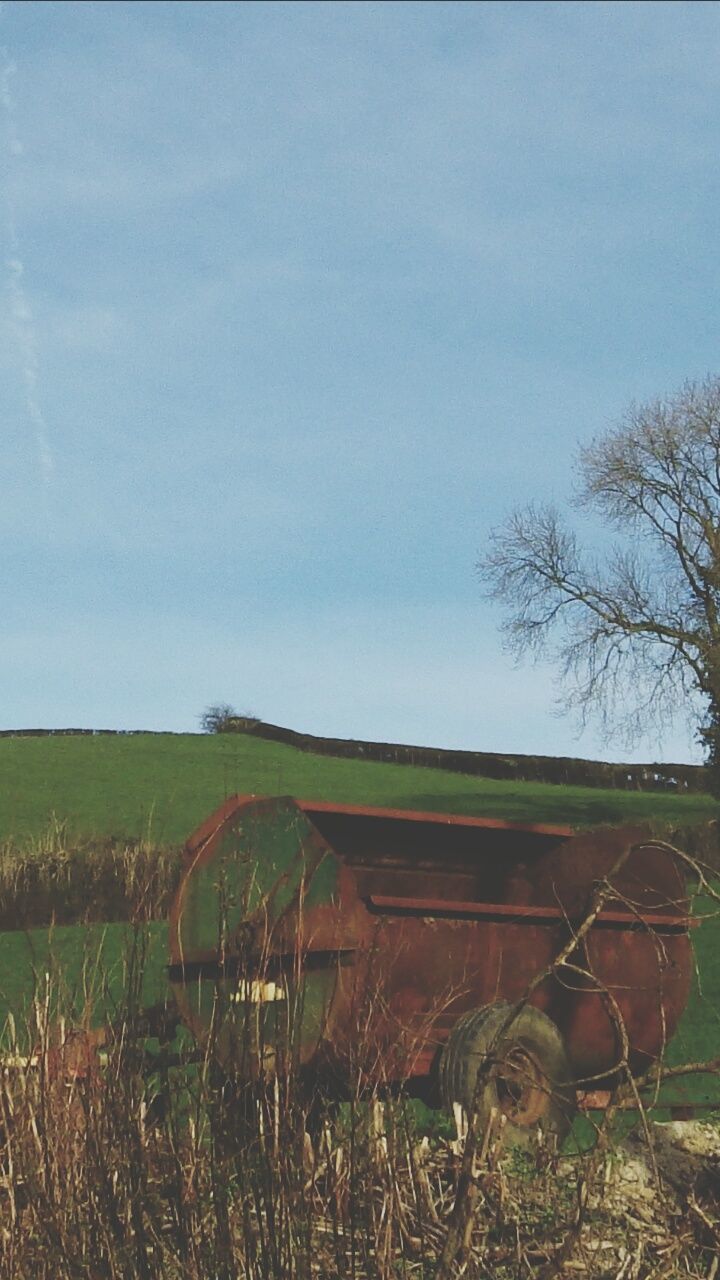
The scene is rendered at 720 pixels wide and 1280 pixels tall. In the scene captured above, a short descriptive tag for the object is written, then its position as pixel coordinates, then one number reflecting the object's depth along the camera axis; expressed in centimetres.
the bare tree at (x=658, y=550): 3681
